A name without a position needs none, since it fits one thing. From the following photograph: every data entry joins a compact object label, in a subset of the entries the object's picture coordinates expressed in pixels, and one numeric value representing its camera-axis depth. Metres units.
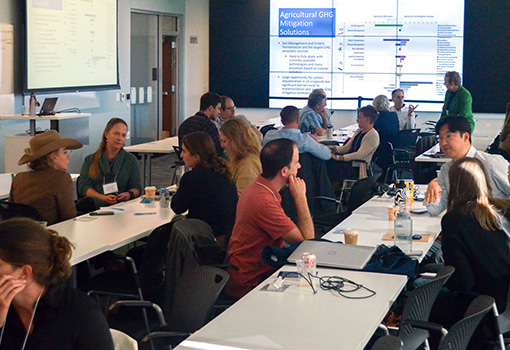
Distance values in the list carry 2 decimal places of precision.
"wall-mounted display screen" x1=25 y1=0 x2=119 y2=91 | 9.39
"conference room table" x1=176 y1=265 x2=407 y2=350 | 2.49
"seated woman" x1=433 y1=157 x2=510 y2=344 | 3.52
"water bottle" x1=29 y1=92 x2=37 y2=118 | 8.95
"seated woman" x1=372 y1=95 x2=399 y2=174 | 9.39
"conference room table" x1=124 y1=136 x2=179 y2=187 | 8.51
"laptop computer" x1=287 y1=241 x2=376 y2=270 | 3.44
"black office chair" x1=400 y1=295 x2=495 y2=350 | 2.66
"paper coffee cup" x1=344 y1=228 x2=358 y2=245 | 3.86
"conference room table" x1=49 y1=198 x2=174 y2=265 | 4.07
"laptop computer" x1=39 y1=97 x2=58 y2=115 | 9.04
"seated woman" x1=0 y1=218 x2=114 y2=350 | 2.15
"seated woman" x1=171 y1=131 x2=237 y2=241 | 4.70
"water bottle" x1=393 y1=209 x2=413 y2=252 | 3.94
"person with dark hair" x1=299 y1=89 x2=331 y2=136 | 9.52
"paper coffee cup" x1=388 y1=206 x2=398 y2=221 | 4.78
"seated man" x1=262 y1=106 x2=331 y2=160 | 6.82
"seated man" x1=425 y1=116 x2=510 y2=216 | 4.93
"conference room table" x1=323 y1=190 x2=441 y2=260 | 4.18
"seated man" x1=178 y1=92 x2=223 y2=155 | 7.57
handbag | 3.40
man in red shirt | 3.72
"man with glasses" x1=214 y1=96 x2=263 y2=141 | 8.90
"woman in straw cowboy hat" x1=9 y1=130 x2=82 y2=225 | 4.76
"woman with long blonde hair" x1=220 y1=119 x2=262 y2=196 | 5.34
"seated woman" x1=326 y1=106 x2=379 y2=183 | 7.92
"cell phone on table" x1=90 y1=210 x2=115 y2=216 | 5.00
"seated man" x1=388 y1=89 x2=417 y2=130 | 11.14
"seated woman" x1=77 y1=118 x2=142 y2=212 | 5.96
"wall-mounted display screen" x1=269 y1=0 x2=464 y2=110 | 13.27
